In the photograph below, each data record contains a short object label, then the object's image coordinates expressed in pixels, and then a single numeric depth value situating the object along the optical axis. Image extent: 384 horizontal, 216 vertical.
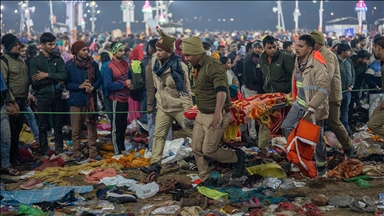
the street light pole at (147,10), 61.39
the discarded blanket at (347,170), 8.63
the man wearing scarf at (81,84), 10.36
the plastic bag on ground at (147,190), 8.09
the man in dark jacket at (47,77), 10.26
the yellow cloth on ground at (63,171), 9.13
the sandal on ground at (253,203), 7.32
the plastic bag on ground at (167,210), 7.32
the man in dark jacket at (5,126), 9.12
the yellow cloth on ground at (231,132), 9.14
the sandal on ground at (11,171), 9.47
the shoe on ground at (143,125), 12.63
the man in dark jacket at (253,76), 11.38
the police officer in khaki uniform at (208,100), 7.71
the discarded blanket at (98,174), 9.11
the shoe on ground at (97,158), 10.64
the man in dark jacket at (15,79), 9.88
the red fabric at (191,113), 8.82
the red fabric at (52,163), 9.93
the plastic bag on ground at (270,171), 8.80
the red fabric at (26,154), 10.59
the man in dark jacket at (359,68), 13.10
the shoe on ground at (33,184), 8.73
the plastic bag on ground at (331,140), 10.86
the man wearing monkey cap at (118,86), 10.56
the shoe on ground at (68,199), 7.80
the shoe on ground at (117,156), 10.70
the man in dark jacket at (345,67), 11.74
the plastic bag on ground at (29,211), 7.39
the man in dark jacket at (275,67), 9.63
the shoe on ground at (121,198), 7.84
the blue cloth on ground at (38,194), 7.97
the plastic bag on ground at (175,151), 10.12
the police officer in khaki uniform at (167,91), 9.08
